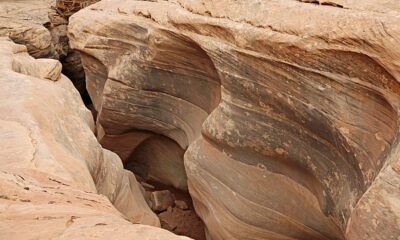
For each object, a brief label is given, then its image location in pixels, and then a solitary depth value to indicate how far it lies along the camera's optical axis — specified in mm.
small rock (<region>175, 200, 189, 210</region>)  9088
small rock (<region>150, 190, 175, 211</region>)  8758
